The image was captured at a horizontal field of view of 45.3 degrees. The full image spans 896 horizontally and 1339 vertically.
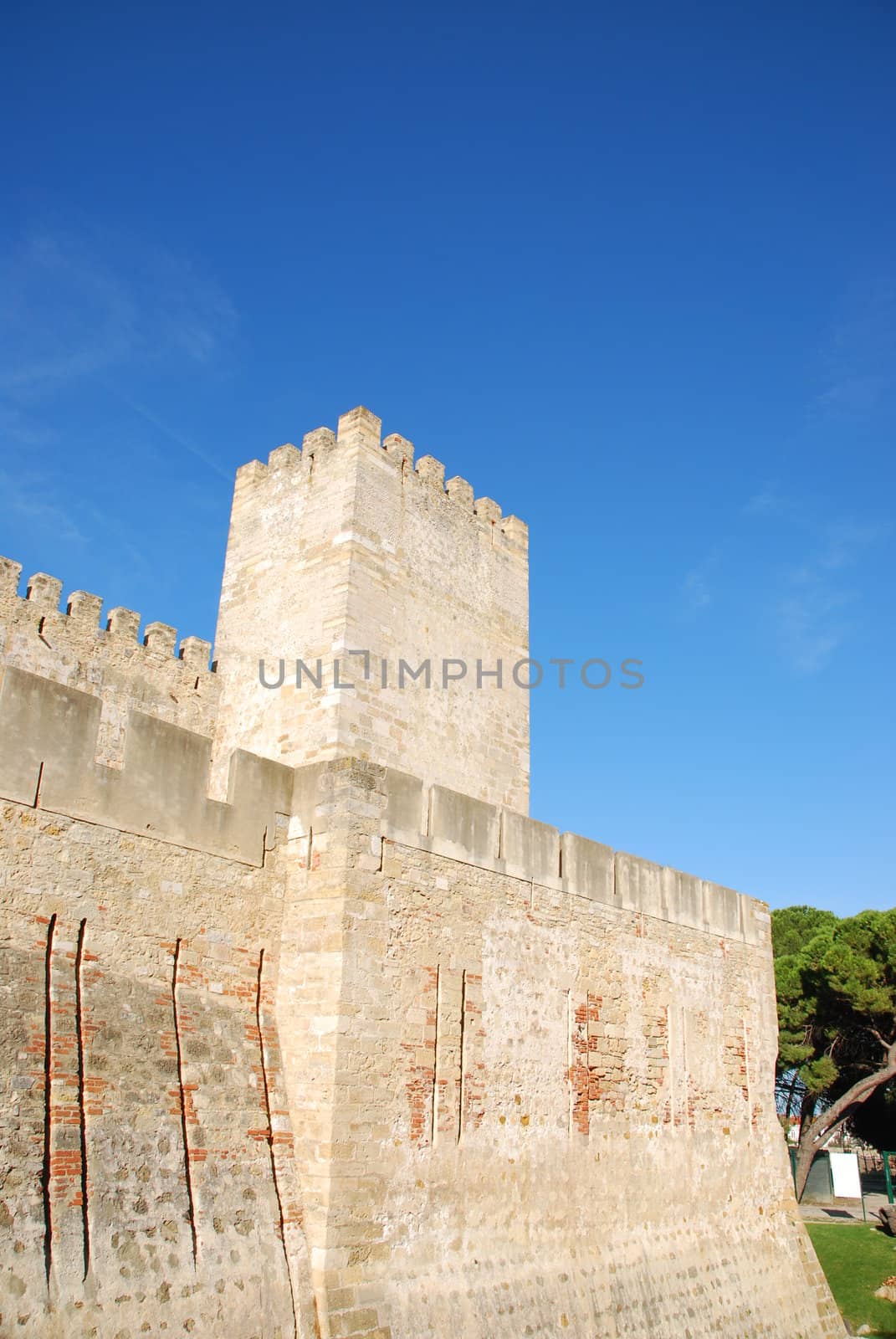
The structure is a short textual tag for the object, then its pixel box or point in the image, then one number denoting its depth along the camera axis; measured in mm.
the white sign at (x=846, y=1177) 25219
